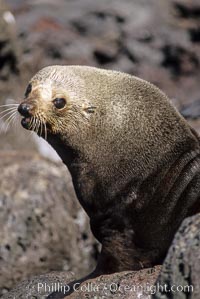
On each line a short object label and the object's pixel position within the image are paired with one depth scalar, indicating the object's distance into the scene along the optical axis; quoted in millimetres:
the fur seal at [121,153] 17203
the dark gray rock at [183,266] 12523
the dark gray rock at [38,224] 24812
